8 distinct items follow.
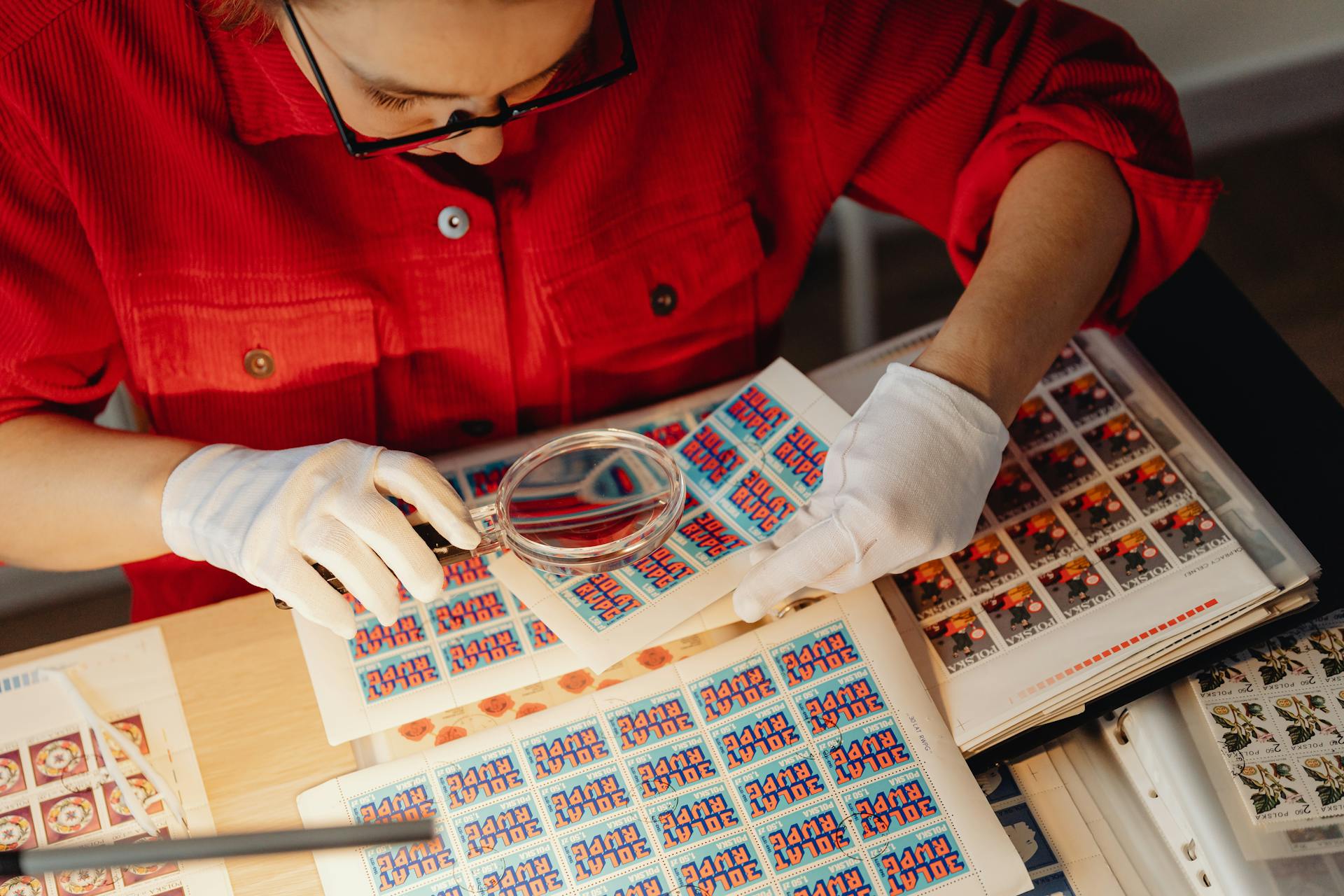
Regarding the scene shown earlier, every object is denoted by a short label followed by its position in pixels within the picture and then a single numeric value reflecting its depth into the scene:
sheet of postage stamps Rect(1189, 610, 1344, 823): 0.88
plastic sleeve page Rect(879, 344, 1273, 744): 0.94
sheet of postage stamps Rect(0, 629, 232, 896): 0.86
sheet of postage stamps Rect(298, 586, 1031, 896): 0.85
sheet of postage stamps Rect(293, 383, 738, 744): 0.95
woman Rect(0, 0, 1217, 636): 0.94
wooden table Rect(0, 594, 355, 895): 0.89
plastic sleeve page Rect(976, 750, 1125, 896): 0.89
